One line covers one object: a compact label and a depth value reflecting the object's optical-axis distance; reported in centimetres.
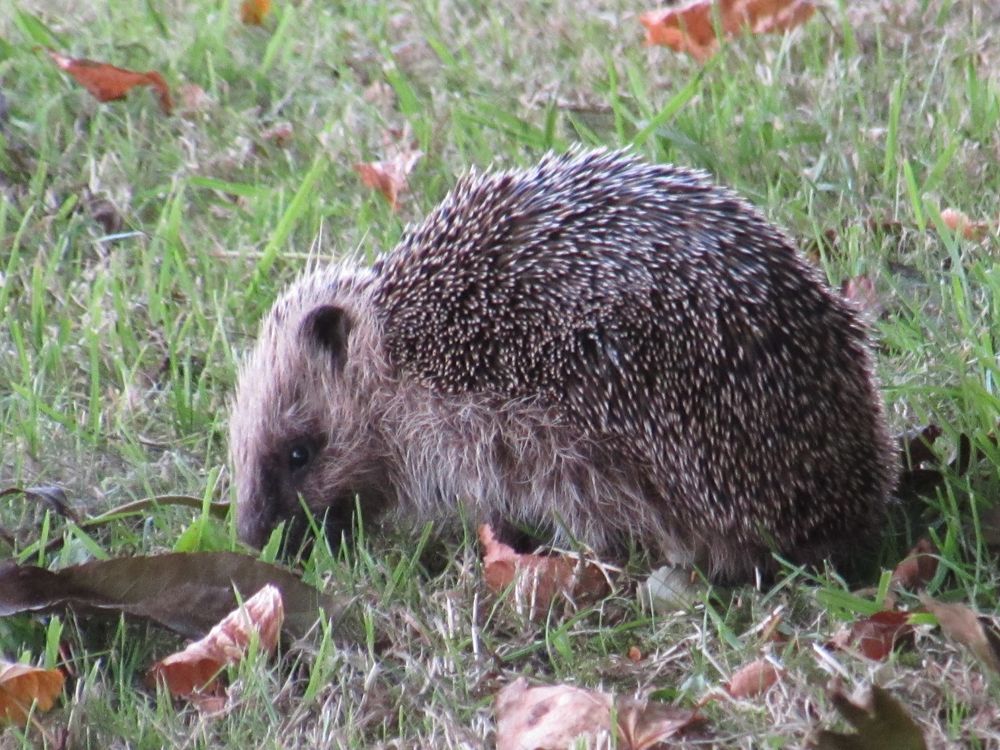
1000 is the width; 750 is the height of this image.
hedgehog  688
